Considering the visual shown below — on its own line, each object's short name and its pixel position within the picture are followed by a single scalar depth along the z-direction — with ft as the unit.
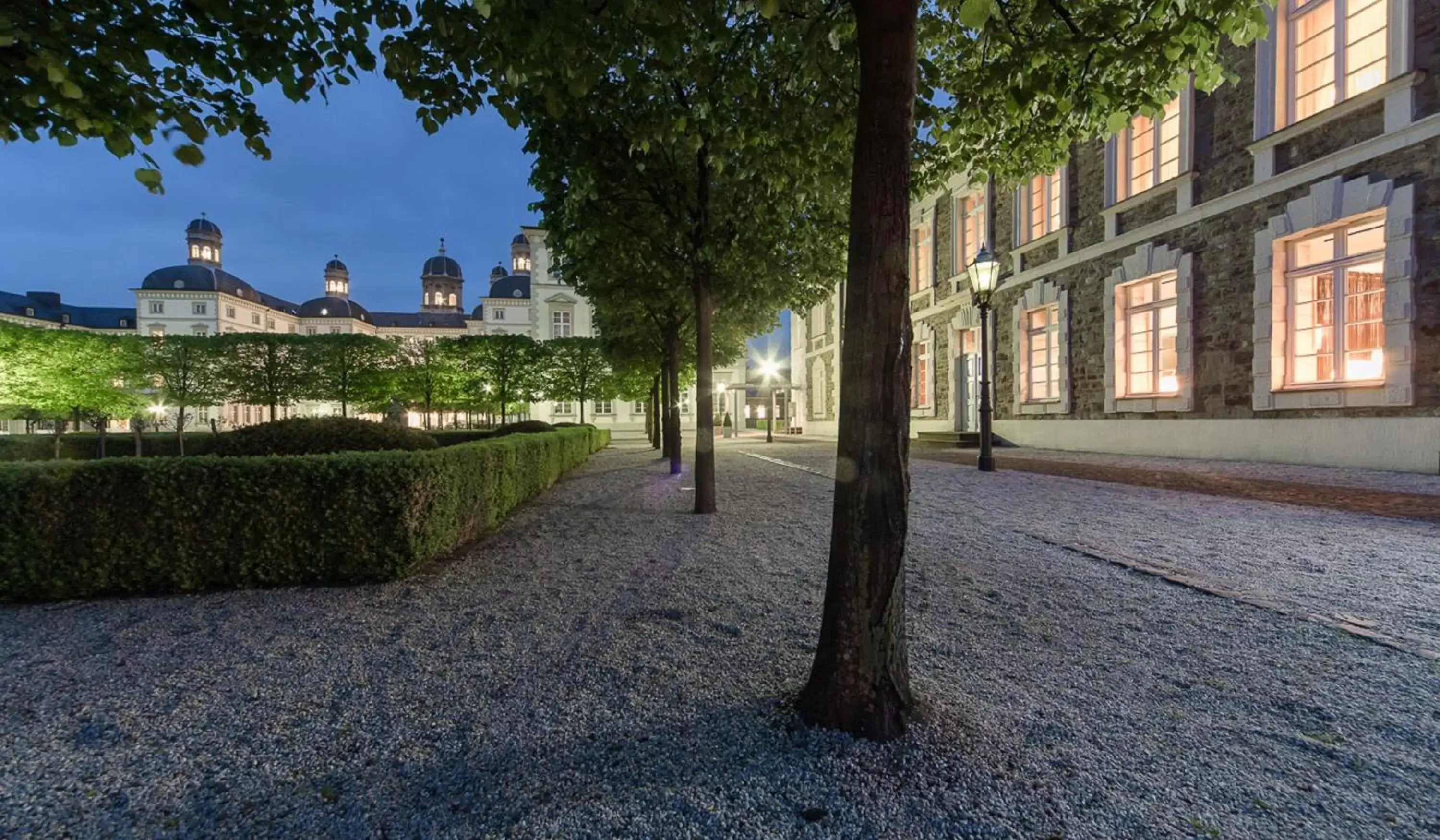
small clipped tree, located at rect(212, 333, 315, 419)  73.05
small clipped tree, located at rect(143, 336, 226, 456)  71.00
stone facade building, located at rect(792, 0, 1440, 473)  27.78
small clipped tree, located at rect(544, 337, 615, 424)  82.94
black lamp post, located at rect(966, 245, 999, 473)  35.04
